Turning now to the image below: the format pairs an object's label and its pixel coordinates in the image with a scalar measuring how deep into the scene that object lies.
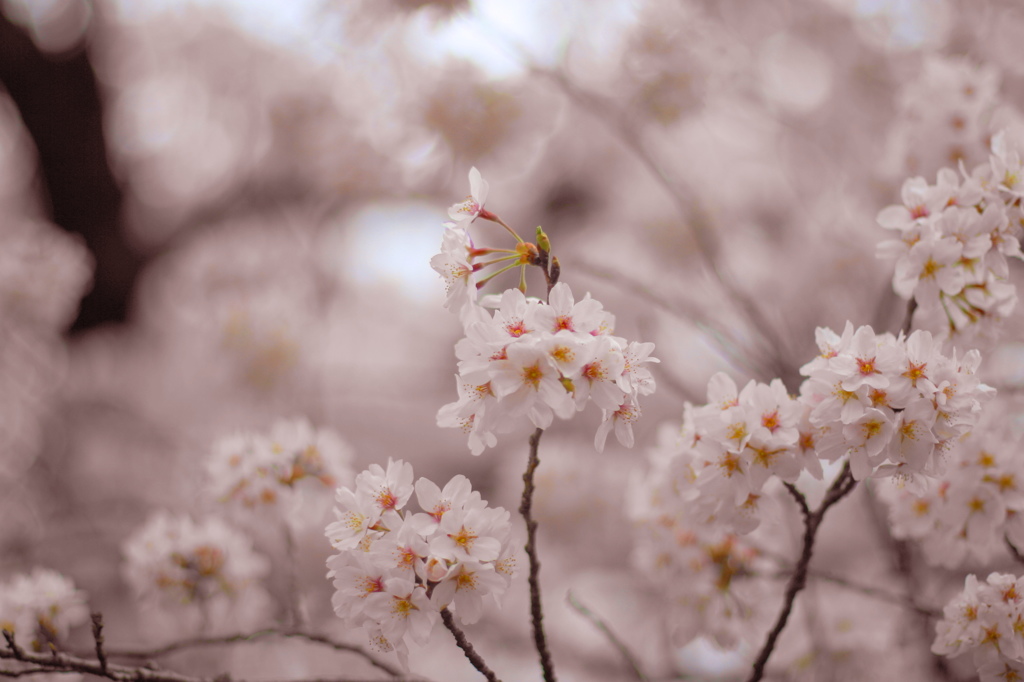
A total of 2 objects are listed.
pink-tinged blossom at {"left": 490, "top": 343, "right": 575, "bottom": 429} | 1.24
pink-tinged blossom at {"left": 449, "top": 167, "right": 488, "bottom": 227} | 1.29
